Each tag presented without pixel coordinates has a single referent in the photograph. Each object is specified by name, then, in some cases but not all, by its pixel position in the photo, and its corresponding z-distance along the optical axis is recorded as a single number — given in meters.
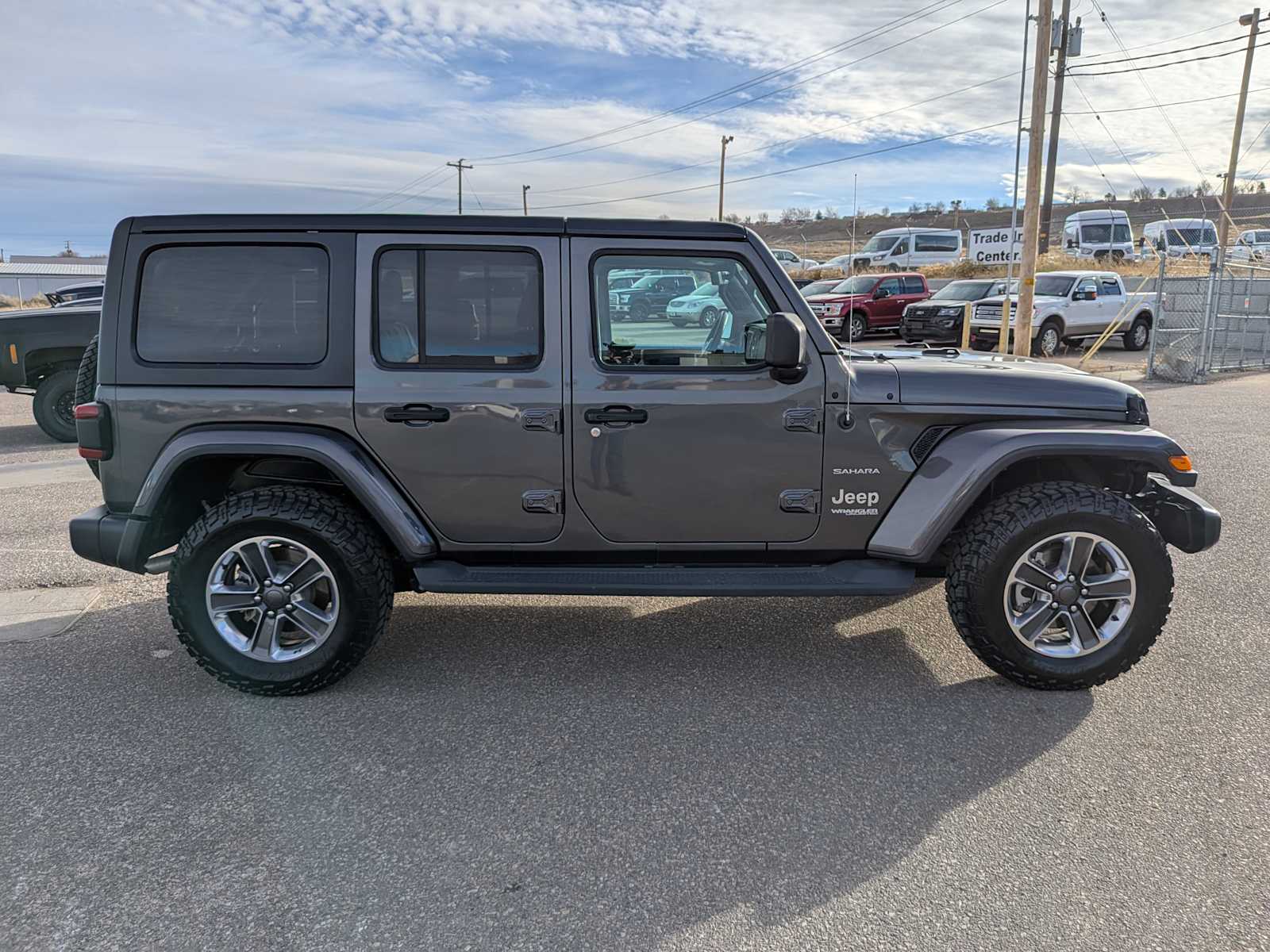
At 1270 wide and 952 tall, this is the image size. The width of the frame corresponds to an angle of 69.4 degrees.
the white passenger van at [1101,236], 33.81
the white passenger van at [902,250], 34.88
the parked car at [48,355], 9.57
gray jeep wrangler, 3.78
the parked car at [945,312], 18.92
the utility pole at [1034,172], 15.11
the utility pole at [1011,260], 16.80
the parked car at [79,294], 16.09
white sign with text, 20.00
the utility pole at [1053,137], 24.90
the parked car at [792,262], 34.12
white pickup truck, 18.08
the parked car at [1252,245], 25.84
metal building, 40.69
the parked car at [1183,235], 33.69
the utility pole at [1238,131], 24.89
